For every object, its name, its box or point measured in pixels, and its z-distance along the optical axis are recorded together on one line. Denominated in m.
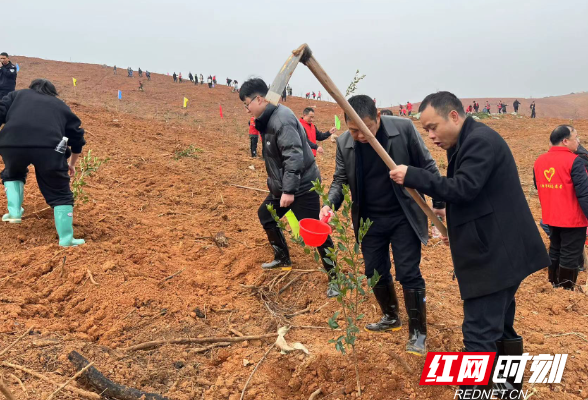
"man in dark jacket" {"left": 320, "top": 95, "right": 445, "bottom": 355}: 2.75
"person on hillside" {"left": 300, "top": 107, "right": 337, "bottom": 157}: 6.52
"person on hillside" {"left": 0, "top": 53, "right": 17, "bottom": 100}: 7.71
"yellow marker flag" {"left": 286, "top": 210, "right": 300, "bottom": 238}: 3.58
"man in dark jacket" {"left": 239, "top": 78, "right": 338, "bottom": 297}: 3.51
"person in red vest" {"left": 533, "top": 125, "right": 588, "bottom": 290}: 4.10
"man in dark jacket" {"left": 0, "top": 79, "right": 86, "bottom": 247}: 3.73
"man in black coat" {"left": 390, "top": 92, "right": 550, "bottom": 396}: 1.99
